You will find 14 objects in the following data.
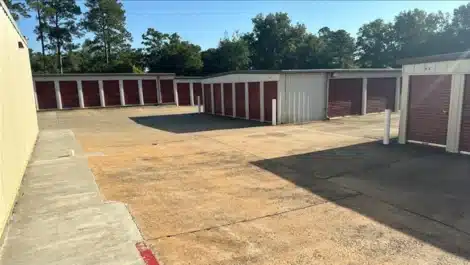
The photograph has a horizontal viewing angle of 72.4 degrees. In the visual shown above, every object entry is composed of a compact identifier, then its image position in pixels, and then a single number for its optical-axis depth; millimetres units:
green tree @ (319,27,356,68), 47844
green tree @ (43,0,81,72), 44344
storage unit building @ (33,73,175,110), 25547
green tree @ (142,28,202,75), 43875
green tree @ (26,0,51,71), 42000
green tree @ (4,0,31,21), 38675
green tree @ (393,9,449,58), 46216
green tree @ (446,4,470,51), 40156
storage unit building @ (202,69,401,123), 15352
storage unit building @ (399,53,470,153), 7930
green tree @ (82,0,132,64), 47406
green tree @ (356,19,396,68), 51325
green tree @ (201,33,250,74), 47125
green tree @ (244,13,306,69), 51375
